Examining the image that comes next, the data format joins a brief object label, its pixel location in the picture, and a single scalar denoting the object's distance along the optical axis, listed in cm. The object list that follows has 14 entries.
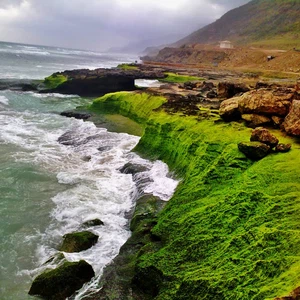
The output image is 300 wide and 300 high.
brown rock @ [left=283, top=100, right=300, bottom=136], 1485
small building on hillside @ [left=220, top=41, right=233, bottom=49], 11966
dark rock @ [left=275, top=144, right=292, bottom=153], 1328
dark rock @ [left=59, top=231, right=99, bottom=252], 1148
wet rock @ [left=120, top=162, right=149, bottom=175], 1789
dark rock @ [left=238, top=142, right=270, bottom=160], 1334
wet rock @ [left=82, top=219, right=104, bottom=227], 1309
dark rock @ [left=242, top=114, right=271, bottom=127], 1750
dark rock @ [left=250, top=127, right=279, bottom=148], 1362
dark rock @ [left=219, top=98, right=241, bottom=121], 1900
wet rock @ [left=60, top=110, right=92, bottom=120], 3152
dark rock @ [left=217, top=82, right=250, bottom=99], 2644
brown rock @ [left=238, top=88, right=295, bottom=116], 1711
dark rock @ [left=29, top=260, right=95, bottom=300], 931
